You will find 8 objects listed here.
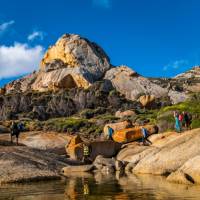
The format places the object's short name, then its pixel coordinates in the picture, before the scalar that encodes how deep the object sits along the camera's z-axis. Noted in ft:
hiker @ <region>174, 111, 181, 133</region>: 88.65
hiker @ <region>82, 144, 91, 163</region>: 85.48
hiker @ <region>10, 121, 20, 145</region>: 91.40
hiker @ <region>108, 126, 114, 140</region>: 99.10
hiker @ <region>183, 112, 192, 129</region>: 91.95
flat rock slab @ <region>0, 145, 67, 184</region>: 58.27
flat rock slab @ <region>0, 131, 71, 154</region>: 109.25
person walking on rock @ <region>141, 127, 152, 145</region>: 89.66
